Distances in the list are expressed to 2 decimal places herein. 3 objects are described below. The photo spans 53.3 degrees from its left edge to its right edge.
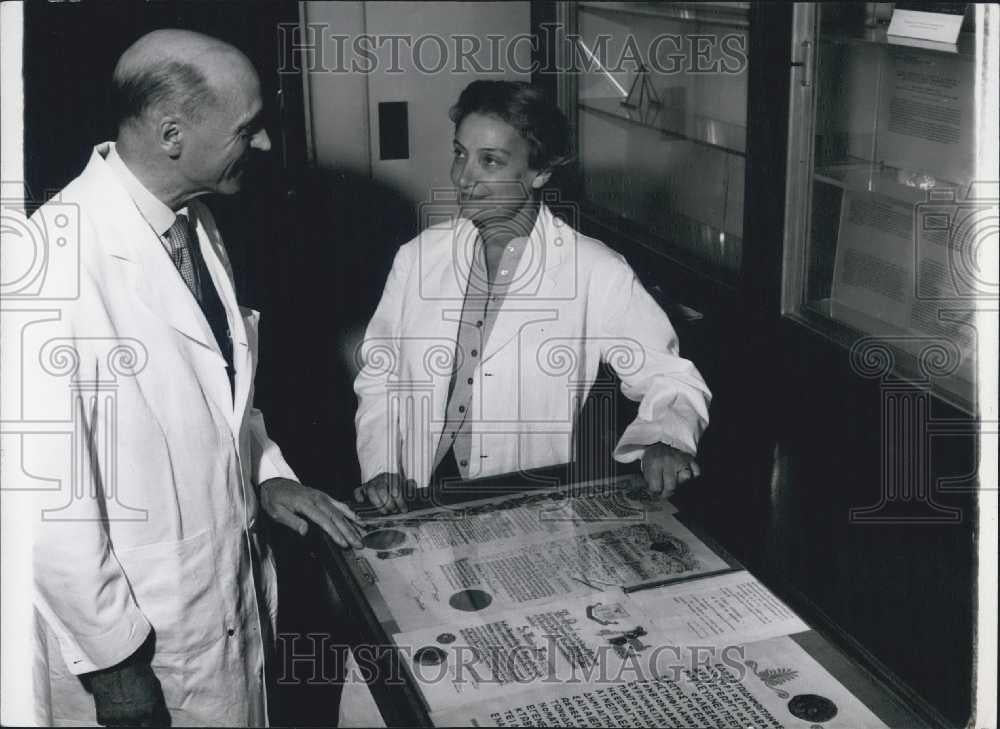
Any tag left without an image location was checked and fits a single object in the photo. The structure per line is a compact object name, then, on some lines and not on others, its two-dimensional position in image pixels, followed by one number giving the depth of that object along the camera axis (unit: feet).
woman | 5.77
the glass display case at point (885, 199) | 6.42
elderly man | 3.98
